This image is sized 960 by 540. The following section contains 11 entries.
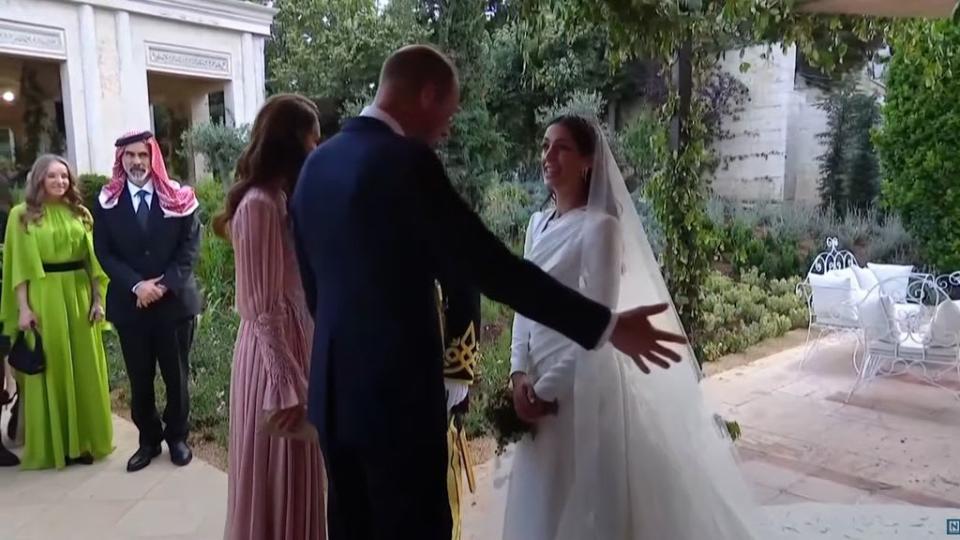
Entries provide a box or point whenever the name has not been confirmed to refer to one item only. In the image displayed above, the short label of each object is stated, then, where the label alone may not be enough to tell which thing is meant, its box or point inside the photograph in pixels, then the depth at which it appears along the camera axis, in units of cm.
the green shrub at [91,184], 732
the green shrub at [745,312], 587
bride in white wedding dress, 195
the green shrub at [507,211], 708
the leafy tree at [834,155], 894
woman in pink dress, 208
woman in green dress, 350
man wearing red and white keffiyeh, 336
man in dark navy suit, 144
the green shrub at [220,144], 819
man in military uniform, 184
